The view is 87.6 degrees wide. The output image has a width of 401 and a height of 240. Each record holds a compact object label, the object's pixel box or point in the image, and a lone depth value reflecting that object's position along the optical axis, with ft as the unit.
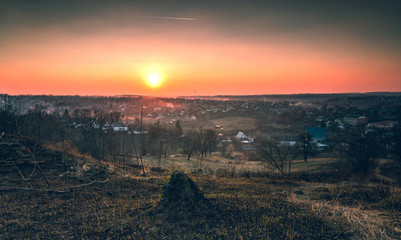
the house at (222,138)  192.11
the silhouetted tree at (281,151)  82.46
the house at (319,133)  187.39
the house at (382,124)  197.61
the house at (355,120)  239.46
